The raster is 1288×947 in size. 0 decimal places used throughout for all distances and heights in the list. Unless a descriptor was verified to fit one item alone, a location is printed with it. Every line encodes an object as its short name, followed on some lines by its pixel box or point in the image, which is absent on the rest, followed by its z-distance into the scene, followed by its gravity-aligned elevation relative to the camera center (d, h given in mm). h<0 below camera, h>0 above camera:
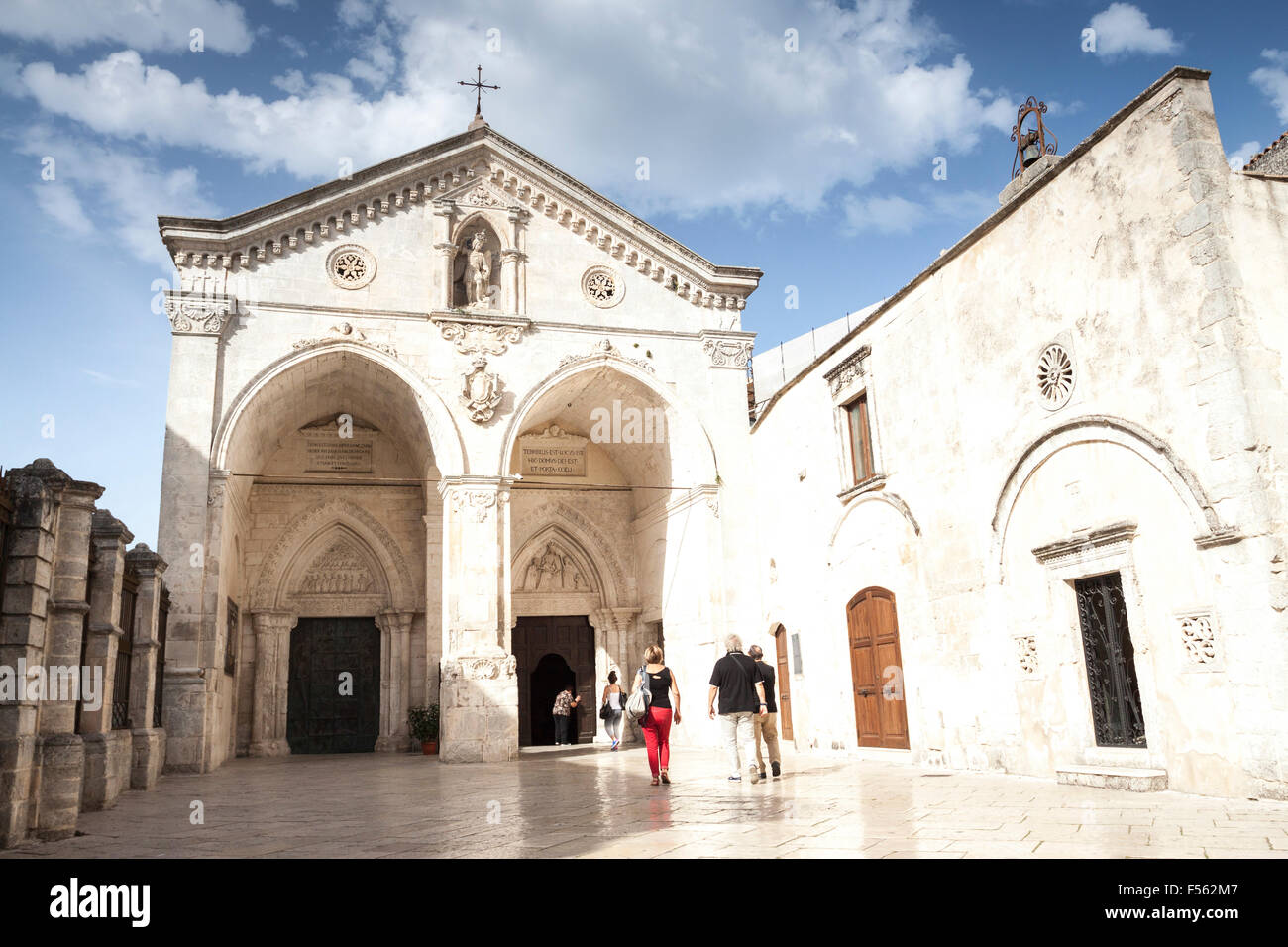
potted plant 18594 -727
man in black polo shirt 10227 -242
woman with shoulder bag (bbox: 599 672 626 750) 19188 -588
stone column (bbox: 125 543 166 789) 11484 +447
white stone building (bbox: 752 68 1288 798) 7641 +1673
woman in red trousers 10250 -377
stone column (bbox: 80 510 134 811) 9195 +543
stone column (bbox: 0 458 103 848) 6848 +554
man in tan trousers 10668 -542
